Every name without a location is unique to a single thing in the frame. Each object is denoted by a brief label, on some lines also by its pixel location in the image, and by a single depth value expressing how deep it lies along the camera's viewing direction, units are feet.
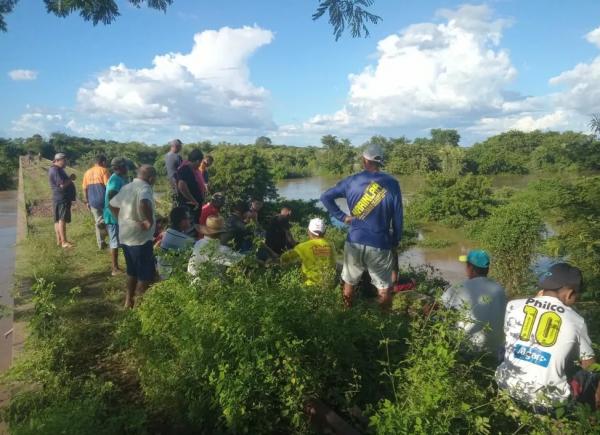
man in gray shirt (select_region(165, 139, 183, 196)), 23.61
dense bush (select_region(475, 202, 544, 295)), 34.73
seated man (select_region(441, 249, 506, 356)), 11.18
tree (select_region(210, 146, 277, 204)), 56.90
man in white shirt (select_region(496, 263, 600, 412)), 8.37
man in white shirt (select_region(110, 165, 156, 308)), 14.67
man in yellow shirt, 14.69
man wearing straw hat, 11.32
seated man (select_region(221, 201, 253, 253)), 18.88
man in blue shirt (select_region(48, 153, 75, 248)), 23.63
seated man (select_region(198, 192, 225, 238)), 20.08
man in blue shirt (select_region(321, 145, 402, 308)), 13.02
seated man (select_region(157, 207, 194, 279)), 16.02
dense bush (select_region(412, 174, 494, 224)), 76.64
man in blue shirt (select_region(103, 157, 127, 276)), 18.57
